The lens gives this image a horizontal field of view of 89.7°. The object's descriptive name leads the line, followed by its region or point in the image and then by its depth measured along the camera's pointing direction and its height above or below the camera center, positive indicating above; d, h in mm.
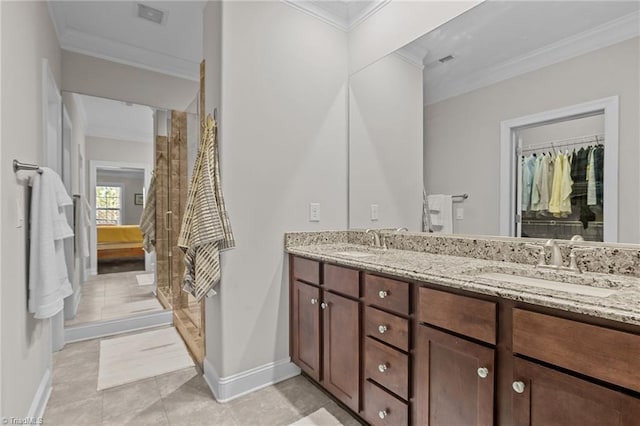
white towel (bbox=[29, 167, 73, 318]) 1666 -212
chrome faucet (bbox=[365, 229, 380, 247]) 2271 -182
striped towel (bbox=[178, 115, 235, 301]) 1866 -97
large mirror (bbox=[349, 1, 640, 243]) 1288 +458
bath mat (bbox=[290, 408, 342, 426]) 1749 -1162
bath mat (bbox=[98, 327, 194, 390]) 2260 -1159
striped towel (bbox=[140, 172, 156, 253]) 3268 -70
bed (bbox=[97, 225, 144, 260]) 3275 -330
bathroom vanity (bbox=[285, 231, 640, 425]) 865 -443
